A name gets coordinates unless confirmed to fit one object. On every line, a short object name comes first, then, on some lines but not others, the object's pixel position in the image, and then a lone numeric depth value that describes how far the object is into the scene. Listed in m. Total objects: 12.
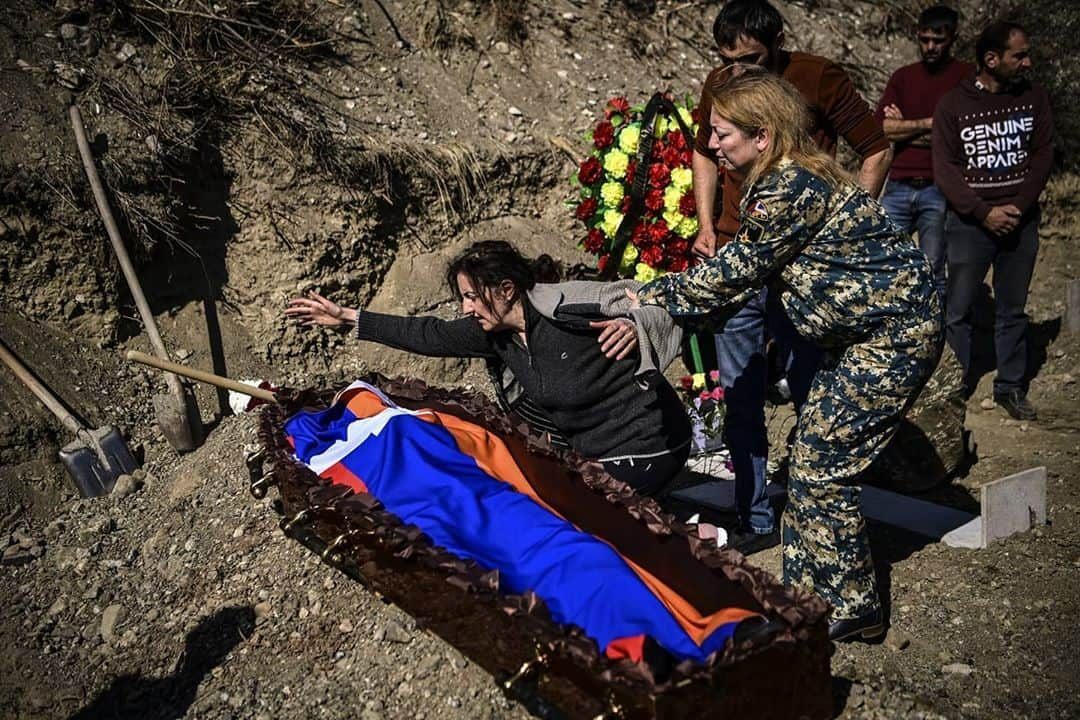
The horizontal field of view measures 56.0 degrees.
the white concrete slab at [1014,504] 4.43
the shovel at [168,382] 5.65
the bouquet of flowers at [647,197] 6.05
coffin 2.77
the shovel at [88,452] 5.37
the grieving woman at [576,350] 4.04
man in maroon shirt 6.07
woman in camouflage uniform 3.28
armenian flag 3.09
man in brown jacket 4.25
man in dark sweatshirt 5.68
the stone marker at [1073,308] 6.99
